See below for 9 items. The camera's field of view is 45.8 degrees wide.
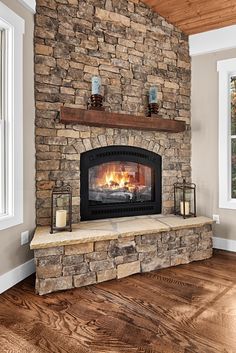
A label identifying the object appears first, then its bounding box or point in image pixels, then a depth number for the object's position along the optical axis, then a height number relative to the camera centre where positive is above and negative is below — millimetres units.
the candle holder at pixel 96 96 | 3134 +903
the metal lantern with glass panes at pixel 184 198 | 3584 -312
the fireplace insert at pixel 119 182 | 3342 -83
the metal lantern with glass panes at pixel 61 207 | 2797 -340
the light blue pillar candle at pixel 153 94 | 3561 +1043
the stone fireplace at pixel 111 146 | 2742 +364
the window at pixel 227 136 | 3764 +533
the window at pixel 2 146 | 2607 +285
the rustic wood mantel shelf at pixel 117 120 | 2934 +641
